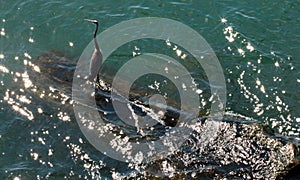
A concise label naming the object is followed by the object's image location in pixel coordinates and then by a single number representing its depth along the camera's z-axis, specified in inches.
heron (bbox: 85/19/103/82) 613.0
